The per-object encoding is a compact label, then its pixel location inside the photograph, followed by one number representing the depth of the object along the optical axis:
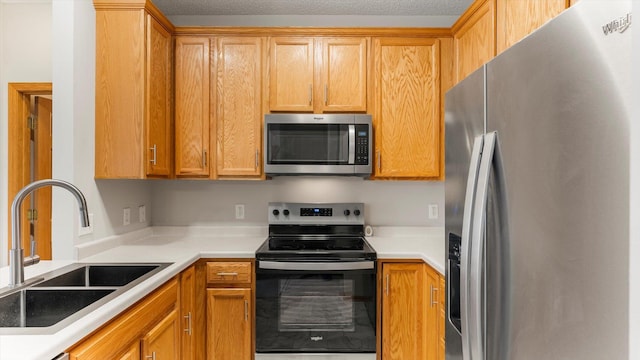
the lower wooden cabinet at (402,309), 2.21
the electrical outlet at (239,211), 2.92
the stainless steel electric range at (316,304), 2.21
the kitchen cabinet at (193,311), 2.02
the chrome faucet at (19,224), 1.41
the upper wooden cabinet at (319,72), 2.59
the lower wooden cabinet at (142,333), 1.16
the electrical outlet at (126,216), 2.49
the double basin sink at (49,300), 1.36
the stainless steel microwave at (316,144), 2.50
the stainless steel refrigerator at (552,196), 0.56
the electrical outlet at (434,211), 2.91
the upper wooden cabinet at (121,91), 2.17
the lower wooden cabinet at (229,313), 2.24
